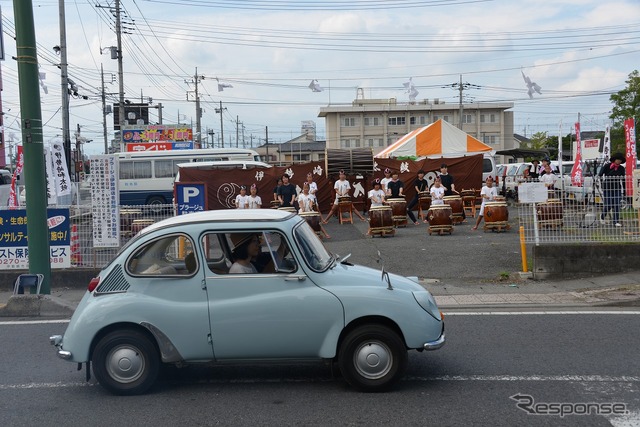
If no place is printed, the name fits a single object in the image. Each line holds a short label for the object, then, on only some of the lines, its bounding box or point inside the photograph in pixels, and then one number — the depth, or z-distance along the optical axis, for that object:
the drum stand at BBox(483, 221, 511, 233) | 17.66
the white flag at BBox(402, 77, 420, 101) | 38.44
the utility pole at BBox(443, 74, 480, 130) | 62.75
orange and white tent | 27.11
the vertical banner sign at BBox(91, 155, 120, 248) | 12.69
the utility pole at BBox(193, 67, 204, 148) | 57.34
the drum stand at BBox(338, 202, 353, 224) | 21.70
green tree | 41.97
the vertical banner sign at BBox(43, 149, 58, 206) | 19.22
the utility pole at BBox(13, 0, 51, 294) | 10.17
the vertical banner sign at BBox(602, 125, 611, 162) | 23.64
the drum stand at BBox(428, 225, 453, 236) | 17.81
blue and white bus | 28.38
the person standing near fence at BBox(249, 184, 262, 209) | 18.28
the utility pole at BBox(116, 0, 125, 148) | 37.62
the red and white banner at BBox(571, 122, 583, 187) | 23.22
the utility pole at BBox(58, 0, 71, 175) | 27.81
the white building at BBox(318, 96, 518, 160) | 75.38
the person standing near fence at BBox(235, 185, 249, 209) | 18.30
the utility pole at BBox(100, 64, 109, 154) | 49.25
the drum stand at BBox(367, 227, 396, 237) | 17.73
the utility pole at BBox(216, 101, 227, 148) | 85.12
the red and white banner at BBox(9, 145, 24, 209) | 19.36
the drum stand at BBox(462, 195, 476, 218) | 23.19
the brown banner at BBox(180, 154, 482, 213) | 23.81
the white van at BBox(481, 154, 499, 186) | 28.29
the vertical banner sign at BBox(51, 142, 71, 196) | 19.39
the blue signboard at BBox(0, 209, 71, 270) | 12.38
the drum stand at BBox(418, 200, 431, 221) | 22.19
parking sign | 13.28
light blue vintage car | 5.93
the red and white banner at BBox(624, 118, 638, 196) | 17.20
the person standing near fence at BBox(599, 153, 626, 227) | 12.12
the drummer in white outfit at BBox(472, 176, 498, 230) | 18.53
